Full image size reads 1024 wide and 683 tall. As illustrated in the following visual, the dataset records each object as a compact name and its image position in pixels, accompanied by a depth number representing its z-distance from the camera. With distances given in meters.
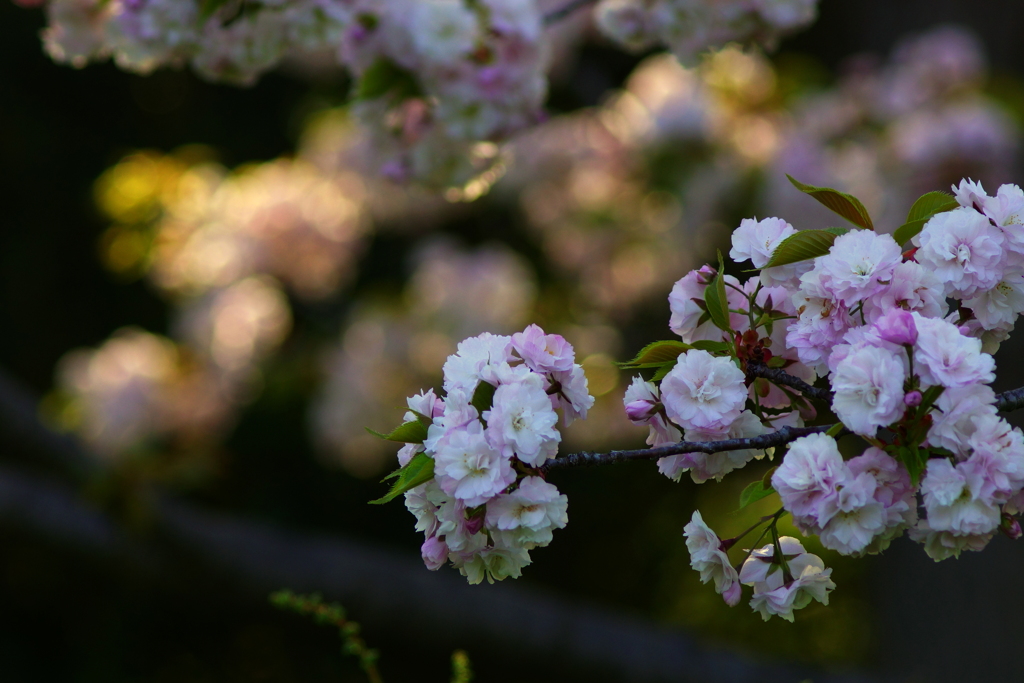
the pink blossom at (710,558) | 2.34
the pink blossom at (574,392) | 2.35
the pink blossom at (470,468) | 2.31
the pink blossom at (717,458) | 2.35
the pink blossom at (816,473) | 2.29
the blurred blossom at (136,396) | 6.40
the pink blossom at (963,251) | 2.33
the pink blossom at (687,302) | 2.37
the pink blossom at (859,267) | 2.32
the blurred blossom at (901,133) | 5.33
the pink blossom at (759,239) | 2.35
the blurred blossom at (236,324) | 6.52
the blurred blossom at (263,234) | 6.38
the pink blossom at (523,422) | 2.31
